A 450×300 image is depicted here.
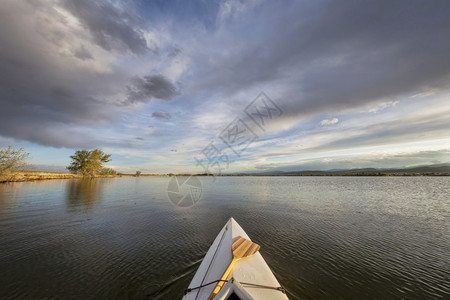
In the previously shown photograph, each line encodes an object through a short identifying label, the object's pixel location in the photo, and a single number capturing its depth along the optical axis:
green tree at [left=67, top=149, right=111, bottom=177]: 78.19
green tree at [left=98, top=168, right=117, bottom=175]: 106.85
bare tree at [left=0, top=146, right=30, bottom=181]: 35.84
